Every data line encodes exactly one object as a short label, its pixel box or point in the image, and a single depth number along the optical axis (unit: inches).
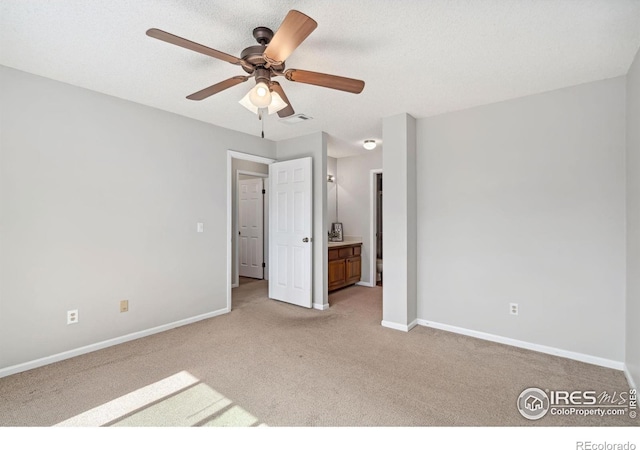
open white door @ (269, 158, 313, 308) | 165.0
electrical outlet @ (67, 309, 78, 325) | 106.4
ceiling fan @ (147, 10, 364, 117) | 60.6
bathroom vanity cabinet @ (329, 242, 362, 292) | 197.0
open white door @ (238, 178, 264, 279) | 250.8
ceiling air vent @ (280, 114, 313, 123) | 138.8
